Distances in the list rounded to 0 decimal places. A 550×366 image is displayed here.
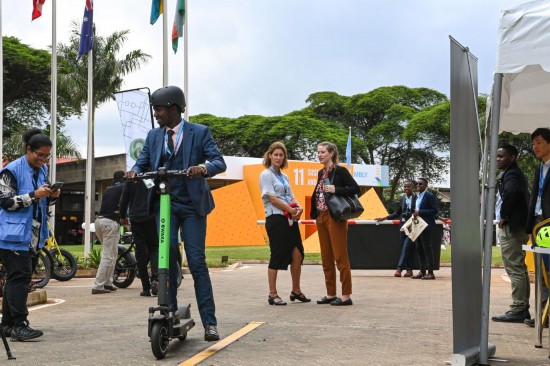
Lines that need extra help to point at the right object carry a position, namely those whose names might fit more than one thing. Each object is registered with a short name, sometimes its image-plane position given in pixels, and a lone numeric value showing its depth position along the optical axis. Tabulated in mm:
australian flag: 22219
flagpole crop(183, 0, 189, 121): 23250
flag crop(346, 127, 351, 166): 51581
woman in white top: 9875
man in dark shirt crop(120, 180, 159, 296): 11602
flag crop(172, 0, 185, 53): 23328
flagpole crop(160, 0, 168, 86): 19673
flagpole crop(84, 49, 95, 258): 22312
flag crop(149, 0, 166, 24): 21703
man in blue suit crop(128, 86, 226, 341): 6531
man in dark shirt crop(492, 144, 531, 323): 8500
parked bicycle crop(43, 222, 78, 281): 14867
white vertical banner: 16578
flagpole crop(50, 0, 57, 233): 21672
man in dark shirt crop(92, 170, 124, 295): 12227
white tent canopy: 5727
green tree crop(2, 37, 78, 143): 48316
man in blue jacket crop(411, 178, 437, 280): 15953
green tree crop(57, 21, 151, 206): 40884
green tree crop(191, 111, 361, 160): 69938
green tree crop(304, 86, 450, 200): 68188
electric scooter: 5867
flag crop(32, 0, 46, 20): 21062
